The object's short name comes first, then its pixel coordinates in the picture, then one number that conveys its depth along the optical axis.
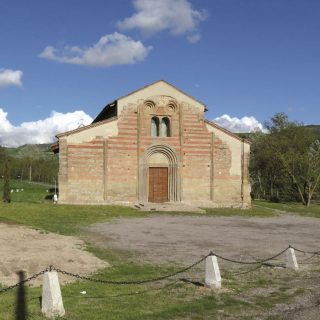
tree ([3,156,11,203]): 33.42
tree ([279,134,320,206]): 47.72
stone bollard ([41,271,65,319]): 9.04
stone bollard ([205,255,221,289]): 11.80
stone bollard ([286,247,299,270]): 14.77
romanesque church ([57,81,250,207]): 34.94
